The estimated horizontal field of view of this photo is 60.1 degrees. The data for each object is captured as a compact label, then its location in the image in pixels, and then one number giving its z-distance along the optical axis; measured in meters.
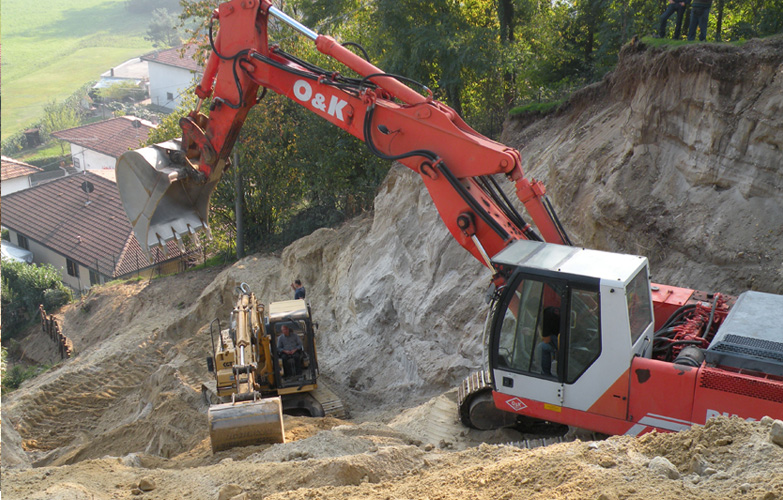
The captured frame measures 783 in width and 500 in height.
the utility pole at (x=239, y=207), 21.33
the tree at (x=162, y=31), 90.28
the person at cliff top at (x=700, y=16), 10.62
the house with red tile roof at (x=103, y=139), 48.56
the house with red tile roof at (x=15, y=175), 42.62
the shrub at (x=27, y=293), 28.83
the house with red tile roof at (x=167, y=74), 63.72
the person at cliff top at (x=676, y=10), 11.41
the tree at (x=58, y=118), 62.72
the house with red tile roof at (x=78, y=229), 32.31
